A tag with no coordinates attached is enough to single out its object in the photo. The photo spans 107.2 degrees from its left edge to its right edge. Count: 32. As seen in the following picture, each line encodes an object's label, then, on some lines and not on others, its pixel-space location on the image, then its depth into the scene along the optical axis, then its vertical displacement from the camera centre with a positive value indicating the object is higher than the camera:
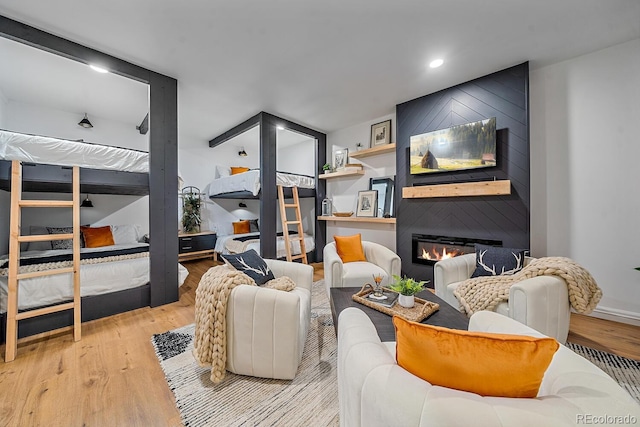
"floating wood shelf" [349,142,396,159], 3.68 +1.01
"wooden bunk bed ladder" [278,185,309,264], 4.00 -0.28
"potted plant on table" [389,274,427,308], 1.67 -0.55
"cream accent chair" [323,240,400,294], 2.48 -0.62
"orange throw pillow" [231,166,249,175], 5.39 +1.01
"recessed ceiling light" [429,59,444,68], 2.53 +1.63
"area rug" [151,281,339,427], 1.28 -1.11
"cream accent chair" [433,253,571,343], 1.61 -0.67
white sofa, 0.54 -0.47
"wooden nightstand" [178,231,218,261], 4.69 -0.64
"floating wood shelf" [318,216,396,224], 3.64 -0.11
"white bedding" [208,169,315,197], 3.84 +0.58
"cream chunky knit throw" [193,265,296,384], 1.48 -0.71
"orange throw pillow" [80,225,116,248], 3.41 -0.32
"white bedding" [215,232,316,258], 4.20 -0.60
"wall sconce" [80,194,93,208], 3.86 +0.20
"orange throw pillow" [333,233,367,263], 2.98 -0.46
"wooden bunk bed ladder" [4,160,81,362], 1.84 -0.44
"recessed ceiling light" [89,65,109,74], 2.37 +1.53
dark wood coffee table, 1.45 -0.71
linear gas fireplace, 2.98 -0.47
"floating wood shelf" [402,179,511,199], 2.64 +0.28
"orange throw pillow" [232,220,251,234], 5.34 -0.30
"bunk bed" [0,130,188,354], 2.04 -0.44
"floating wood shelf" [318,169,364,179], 4.15 +0.72
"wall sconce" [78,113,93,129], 3.61 +1.43
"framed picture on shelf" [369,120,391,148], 3.87 +1.33
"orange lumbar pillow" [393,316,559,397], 0.63 -0.41
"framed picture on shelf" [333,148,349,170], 4.38 +1.03
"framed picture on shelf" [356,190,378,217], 3.96 +0.17
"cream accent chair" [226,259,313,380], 1.46 -0.75
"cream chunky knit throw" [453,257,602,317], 1.76 -0.60
